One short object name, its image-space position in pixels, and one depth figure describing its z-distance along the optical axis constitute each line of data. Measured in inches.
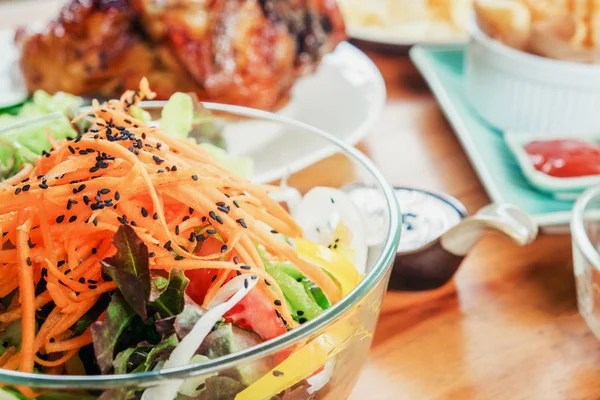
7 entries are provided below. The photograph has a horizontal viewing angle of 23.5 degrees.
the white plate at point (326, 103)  33.9
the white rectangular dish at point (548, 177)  34.2
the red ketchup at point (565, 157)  34.4
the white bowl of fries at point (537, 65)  36.0
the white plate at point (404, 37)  41.5
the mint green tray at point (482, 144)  34.5
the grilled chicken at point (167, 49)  35.9
